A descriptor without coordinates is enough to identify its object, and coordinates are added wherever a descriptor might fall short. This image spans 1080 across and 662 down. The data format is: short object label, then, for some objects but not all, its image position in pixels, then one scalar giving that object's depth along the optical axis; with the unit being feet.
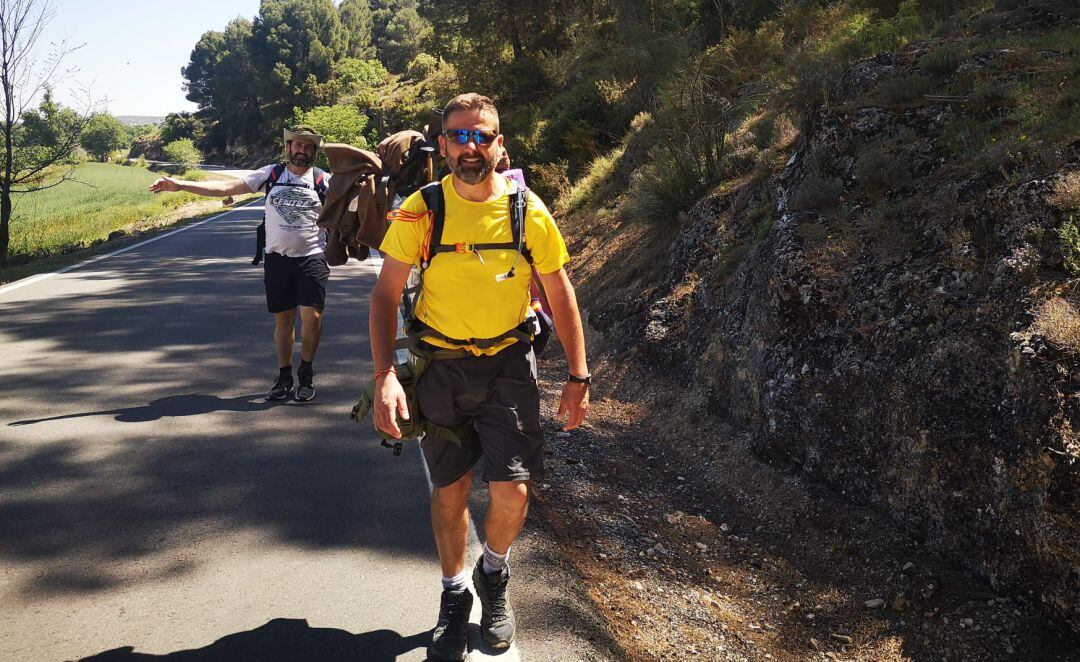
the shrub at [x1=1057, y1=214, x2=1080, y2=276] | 14.26
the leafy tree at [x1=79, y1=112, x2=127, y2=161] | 361.51
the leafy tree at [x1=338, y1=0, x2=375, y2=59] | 292.61
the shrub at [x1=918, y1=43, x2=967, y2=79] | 23.47
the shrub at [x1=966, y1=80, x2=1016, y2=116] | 20.39
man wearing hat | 21.62
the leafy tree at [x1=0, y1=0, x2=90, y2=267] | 59.93
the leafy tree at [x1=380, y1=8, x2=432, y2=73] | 236.34
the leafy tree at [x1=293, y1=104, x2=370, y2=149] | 142.20
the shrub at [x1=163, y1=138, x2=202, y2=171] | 298.15
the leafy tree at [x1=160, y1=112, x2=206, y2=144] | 363.97
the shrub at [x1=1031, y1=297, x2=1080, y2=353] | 12.81
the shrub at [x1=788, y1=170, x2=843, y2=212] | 20.99
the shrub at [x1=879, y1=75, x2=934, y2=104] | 22.67
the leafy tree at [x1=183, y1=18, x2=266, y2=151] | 313.32
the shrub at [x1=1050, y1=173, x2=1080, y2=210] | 15.30
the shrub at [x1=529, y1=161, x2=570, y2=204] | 55.42
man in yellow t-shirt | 10.71
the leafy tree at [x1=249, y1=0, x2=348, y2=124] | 282.15
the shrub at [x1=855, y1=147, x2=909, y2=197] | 20.21
